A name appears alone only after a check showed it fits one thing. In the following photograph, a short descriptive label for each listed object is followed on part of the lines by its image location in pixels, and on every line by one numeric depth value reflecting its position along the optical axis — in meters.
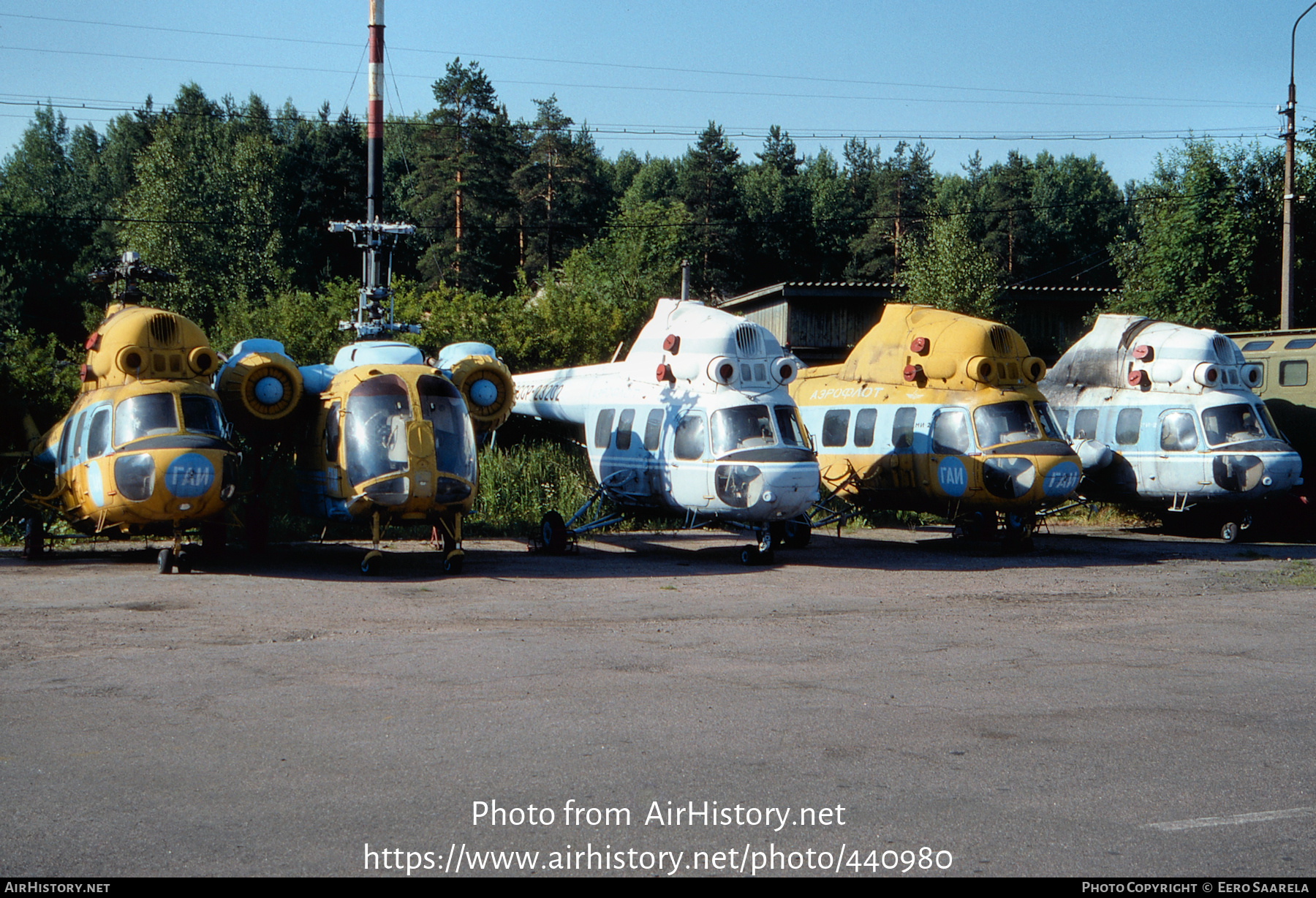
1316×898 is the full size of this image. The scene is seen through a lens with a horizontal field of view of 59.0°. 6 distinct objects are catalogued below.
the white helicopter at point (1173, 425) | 18.52
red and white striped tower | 22.83
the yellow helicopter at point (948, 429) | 16.89
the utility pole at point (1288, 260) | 23.81
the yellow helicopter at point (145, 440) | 13.52
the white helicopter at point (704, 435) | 15.43
